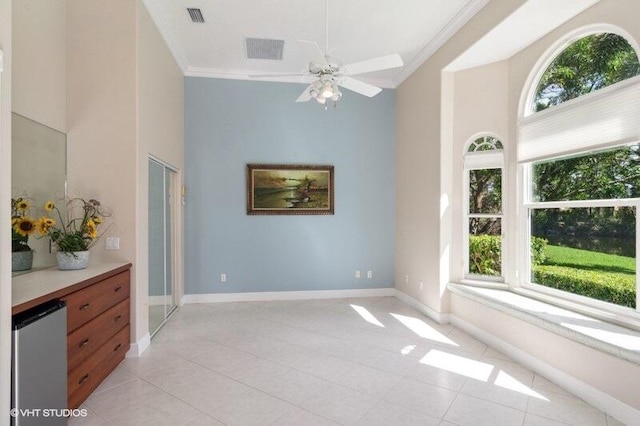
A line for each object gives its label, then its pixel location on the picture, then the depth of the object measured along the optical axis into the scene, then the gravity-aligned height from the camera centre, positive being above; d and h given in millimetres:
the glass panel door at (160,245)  3814 -352
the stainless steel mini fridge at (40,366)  1699 -790
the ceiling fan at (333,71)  2729 +1133
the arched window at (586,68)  2791 +1265
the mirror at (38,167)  2615 +395
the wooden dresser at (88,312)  2232 -733
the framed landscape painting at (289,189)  5344 +395
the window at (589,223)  2770 -83
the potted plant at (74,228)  2838 -108
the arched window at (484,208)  4090 +73
